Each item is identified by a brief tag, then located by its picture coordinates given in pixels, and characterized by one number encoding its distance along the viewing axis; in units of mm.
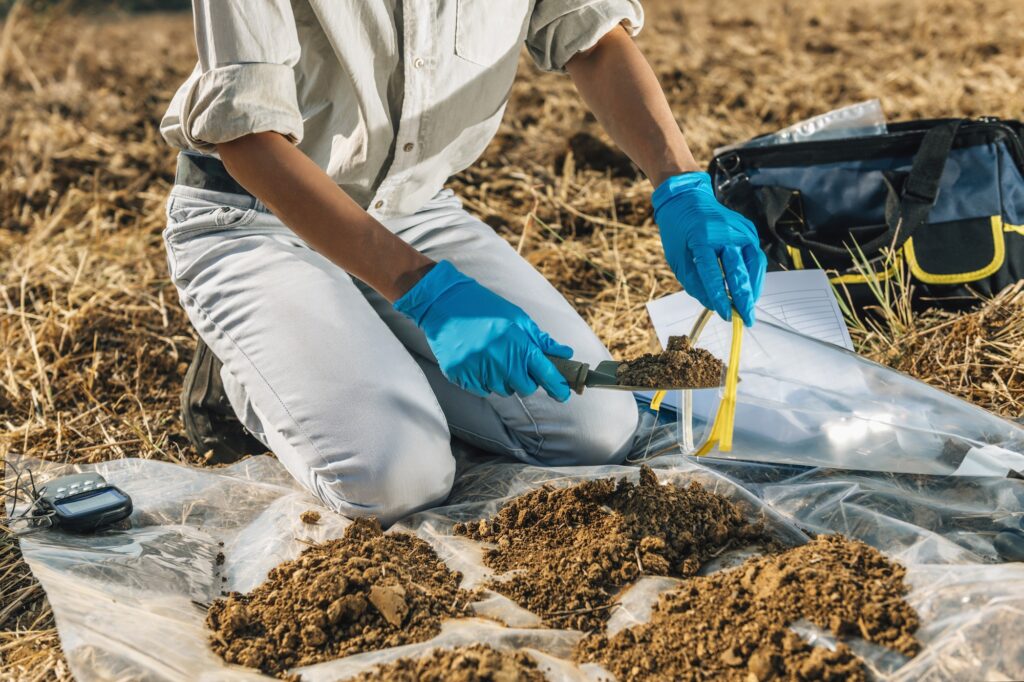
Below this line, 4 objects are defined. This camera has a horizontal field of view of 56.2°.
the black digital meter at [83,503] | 1757
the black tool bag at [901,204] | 2279
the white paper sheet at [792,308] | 2145
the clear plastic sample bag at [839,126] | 2686
